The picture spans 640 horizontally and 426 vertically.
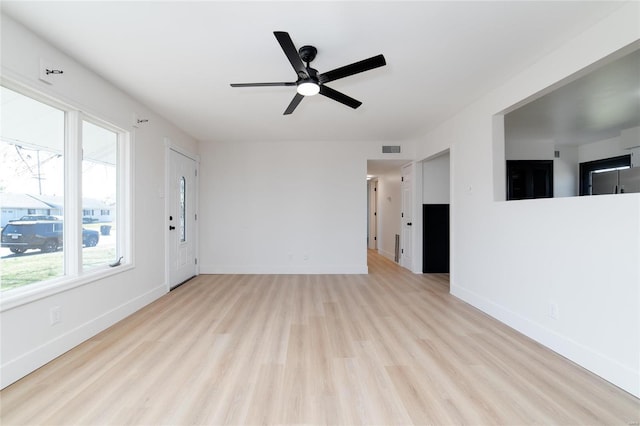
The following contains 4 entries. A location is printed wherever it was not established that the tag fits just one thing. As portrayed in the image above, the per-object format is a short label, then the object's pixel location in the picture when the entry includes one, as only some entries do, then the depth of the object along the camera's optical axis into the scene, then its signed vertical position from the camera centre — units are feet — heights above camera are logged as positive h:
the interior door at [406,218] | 16.98 -0.44
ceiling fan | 5.80 +3.57
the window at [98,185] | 8.26 +0.97
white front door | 12.91 -0.29
